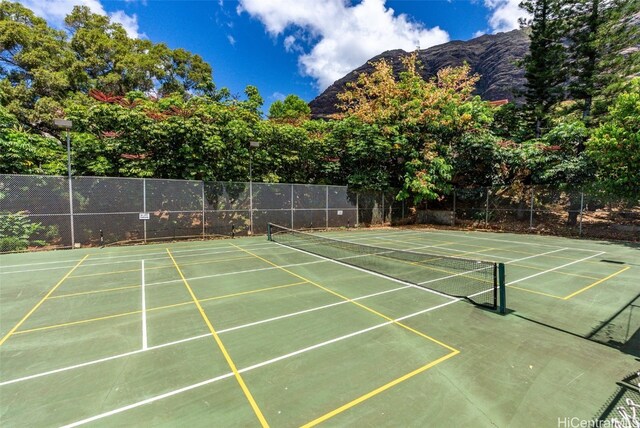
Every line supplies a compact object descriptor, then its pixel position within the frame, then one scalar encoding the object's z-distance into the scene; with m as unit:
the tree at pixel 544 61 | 19.31
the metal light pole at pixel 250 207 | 16.33
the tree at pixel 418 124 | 20.69
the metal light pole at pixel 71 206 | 11.83
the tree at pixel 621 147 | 13.19
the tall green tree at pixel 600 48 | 17.03
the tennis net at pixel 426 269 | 6.41
